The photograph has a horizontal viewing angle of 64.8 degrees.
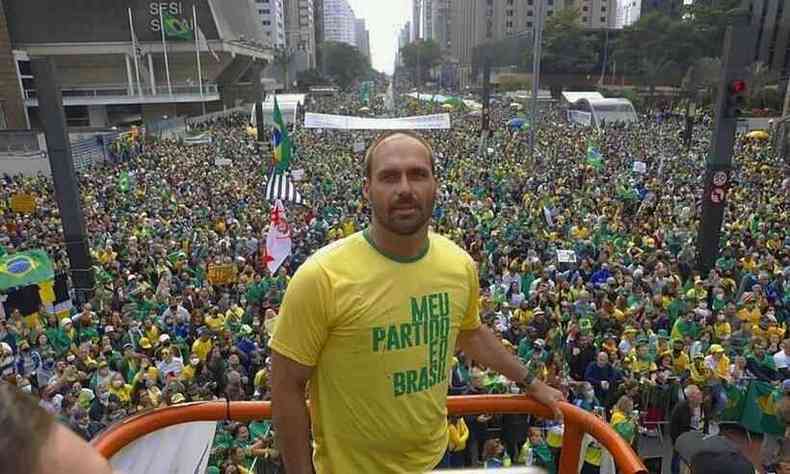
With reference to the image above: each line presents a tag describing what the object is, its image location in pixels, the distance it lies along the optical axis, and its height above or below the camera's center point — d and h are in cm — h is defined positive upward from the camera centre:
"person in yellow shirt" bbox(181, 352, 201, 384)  770 -372
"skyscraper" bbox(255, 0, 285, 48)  12500 +961
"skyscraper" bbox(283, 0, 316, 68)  14762 +866
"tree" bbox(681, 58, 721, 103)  4744 -119
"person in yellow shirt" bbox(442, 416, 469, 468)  504 -306
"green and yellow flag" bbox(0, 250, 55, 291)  1031 -325
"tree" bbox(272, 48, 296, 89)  9656 +92
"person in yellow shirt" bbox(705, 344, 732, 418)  720 -359
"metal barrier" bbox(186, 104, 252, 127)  5081 -444
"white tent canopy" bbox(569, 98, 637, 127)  4081 -307
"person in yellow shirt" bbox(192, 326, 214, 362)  859 -373
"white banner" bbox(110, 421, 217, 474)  205 -132
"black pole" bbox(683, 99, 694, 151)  2558 -270
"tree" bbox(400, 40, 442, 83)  13812 +208
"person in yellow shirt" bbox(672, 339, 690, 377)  772 -362
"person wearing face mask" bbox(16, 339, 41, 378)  833 -385
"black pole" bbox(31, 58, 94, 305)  1145 -249
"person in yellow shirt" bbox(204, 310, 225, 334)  927 -375
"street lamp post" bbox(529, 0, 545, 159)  2267 -14
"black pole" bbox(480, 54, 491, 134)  3138 -145
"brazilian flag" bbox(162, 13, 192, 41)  5389 +326
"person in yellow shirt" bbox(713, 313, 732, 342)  867 -362
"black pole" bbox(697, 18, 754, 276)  1175 -221
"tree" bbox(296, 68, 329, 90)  11711 -243
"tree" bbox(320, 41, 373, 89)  12644 +29
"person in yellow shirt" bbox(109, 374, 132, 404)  716 -362
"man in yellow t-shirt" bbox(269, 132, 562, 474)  179 -77
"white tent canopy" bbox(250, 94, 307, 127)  4006 -274
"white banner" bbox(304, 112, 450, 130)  2919 -270
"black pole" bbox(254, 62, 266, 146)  3316 -251
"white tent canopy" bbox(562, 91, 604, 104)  4559 -240
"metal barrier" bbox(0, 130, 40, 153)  2766 -317
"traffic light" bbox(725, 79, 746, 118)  1148 -63
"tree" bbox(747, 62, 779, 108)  4302 -137
